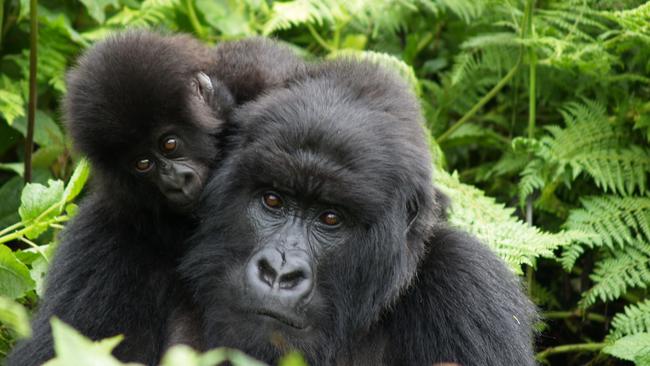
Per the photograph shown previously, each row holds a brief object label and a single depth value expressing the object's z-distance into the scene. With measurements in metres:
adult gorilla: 6.25
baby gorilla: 6.90
